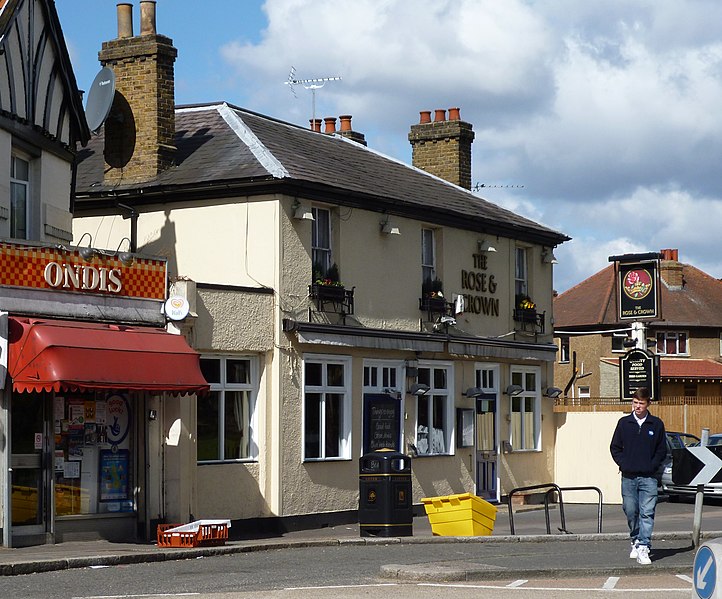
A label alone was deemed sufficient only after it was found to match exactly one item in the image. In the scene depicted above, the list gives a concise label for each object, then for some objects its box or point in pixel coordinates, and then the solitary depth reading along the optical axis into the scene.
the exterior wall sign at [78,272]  18.27
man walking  15.55
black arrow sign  16.94
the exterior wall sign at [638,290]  33.09
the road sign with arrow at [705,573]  8.24
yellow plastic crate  20.64
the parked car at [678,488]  30.01
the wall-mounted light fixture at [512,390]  29.91
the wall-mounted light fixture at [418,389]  26.34
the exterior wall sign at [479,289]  28.69
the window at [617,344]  61.70
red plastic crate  18.16
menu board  25.30
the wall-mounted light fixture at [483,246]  29.20
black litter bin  20.55
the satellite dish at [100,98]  22.05
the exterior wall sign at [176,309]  20.42
